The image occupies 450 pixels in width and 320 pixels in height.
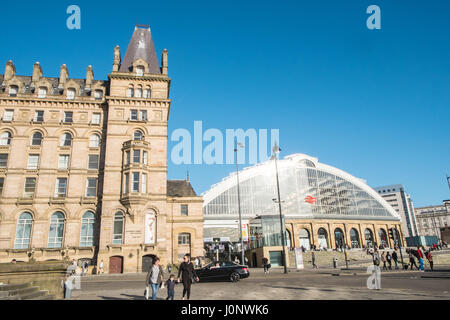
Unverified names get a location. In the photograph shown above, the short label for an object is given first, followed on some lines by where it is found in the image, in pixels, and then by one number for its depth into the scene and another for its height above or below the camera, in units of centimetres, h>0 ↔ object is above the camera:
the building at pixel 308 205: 6875 +809
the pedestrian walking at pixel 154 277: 1147 -115
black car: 2220 -210
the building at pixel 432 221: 13388 +555
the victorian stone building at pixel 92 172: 3381 +880
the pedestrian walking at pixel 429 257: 2539 -189
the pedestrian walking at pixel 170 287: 1152 -152
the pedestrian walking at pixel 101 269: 3222 -211
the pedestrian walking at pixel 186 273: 1128 -103
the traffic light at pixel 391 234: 2625 +10
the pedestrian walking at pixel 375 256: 2502 -162
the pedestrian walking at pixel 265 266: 2942 -239
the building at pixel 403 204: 14788 +1511
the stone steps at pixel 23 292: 1035 -143
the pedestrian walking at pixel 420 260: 2528 -208
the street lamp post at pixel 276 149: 3177 +918
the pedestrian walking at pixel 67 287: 1328 -158
